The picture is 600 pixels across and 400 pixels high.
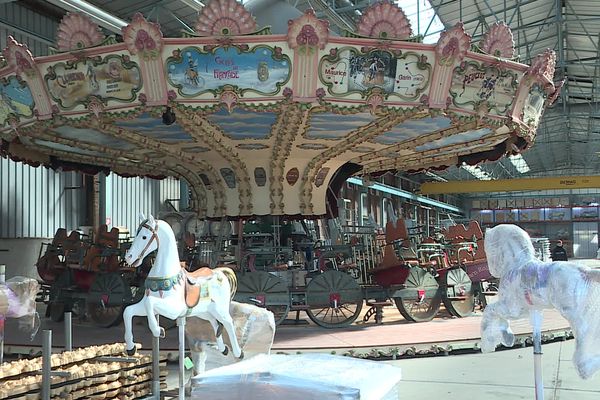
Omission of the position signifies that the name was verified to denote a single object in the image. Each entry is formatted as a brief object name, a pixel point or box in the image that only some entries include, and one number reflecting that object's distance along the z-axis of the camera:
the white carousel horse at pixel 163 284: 4.91
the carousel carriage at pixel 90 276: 10.43
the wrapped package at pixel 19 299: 5.02
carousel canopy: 8.19
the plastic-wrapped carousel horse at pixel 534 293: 3.83
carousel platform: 8.55
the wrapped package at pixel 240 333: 5.89
